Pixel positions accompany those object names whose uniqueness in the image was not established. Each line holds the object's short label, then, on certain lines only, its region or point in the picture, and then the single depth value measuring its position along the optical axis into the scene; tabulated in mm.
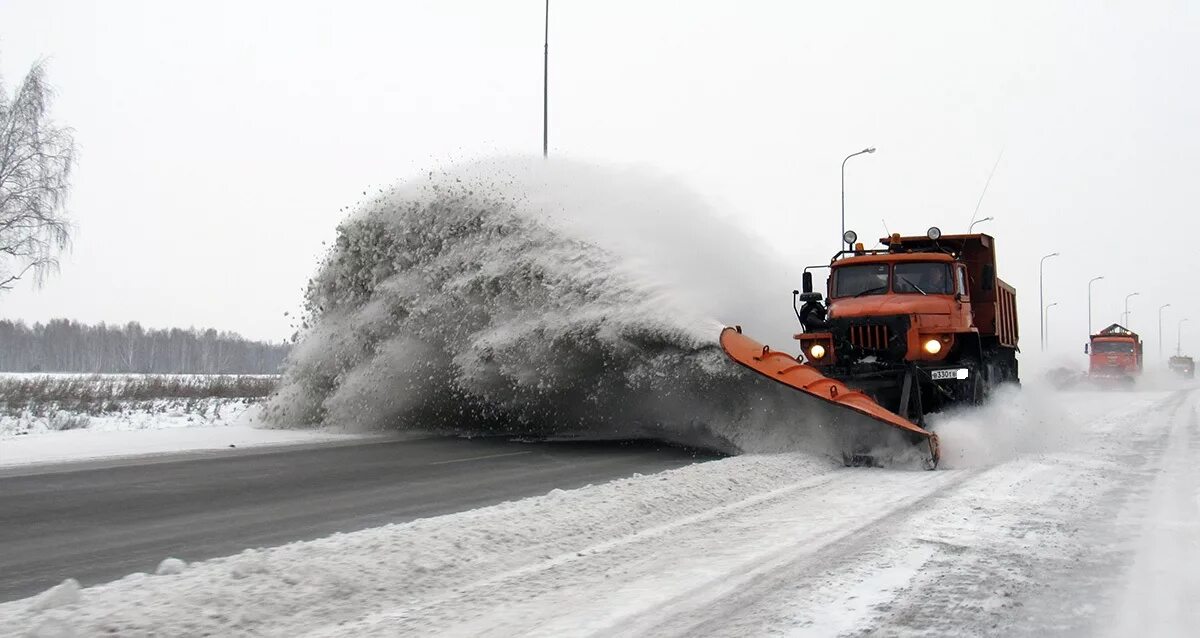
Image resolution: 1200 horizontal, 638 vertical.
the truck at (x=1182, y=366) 59281
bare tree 25891
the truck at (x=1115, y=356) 40406
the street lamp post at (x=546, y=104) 20641
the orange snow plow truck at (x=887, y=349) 10227
